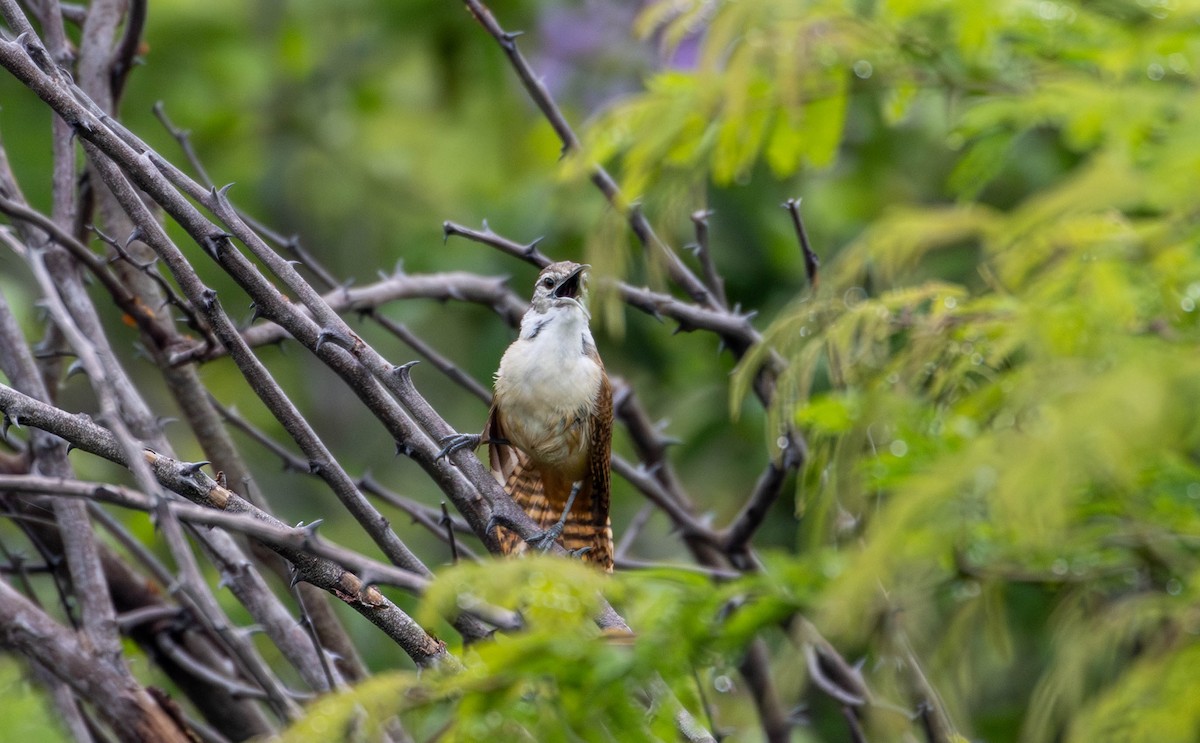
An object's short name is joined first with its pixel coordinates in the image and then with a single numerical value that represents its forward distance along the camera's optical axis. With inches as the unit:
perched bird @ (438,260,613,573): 327.3
